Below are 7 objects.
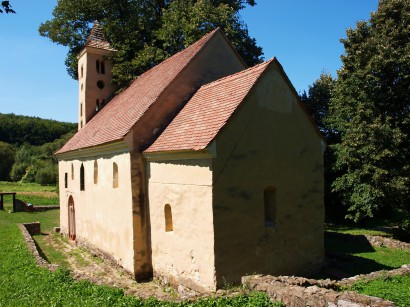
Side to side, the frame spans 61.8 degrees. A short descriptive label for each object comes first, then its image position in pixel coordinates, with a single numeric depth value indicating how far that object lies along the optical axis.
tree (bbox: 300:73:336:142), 26.89
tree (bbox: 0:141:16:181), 78.38
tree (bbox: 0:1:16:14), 5.81
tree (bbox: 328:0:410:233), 17.39
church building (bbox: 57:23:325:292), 10.17
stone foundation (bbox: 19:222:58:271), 12.66
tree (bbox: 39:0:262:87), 22.22
